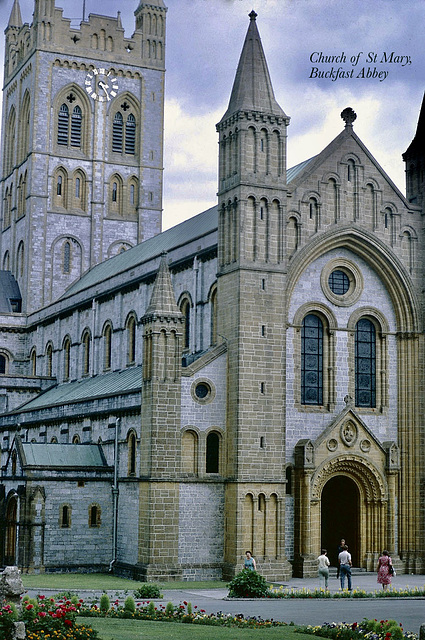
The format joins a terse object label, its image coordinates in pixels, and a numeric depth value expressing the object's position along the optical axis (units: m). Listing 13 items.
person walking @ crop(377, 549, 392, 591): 38.41
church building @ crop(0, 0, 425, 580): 44.97
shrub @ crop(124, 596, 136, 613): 29.61
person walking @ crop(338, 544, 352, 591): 39.59
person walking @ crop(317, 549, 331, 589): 39.69
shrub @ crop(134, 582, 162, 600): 35.12
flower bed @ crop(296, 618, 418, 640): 24.28
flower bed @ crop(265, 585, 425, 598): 36.84
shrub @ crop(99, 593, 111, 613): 29.47
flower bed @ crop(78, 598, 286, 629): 28.69
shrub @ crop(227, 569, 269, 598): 36.41
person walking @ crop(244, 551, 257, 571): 39.21
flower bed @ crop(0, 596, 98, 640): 22.14
